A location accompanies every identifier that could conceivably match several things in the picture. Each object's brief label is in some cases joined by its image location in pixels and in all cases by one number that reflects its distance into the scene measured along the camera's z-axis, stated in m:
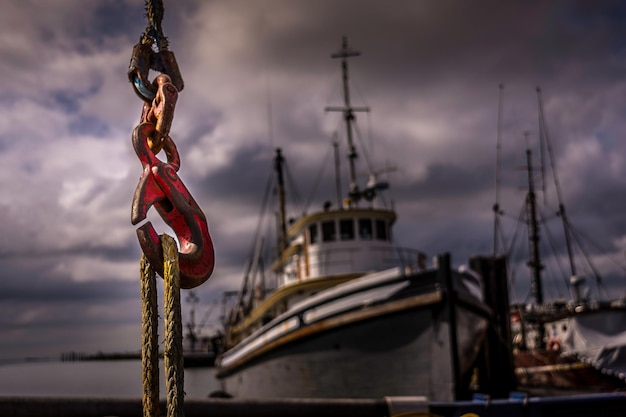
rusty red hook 2.29
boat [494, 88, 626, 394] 21.88
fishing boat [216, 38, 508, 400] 12.37
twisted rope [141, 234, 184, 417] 2.21
